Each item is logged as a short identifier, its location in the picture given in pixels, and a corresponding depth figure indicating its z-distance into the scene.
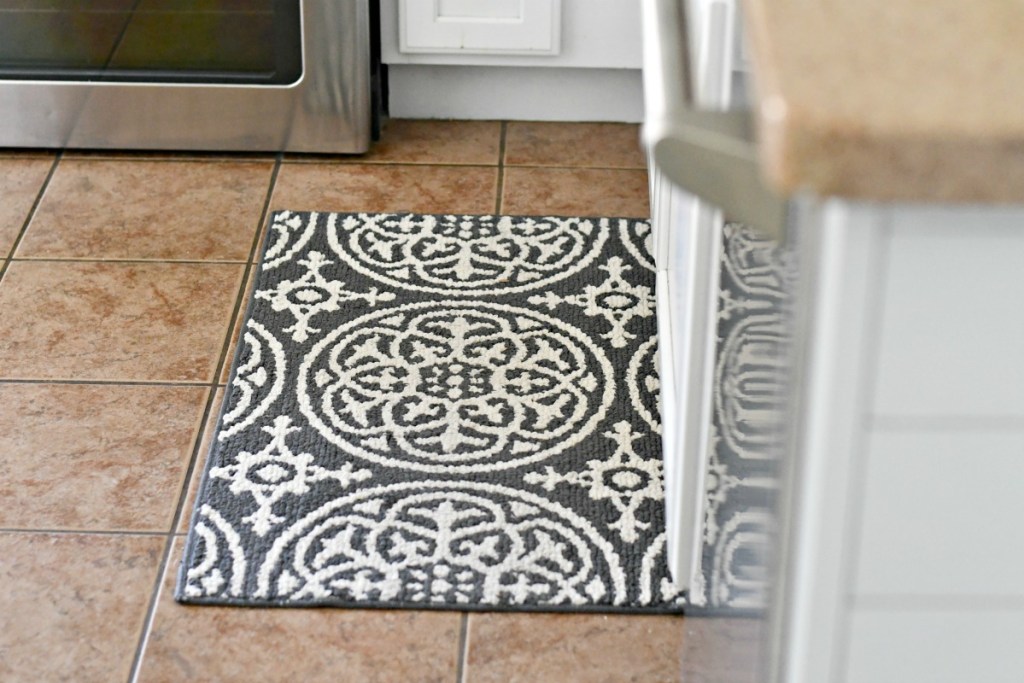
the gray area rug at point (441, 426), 2.56
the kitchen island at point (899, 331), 1.07
